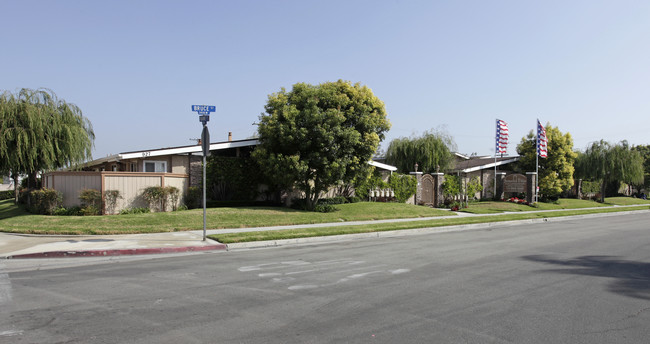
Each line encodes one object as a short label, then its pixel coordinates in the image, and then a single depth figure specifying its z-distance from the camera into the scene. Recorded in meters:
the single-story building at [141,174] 16.39
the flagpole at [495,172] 32.16
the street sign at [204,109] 12.14
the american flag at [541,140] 31.92
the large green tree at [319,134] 18.62
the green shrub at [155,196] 17.19
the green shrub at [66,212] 15.91
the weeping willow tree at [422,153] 34.00
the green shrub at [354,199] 24.42
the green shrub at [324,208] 20.20
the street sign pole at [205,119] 12.16
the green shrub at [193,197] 18.91
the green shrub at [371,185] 24.97
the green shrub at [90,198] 15.82
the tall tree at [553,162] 33.62
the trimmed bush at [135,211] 16.48
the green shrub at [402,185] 26.58
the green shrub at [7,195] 39.72
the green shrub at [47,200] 15.98
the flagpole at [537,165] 31.37
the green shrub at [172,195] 17.63
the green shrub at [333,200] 21.99
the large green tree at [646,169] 52.97
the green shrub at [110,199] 16.23
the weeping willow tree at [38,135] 17.28
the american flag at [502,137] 32.12
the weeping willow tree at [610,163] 37.81
